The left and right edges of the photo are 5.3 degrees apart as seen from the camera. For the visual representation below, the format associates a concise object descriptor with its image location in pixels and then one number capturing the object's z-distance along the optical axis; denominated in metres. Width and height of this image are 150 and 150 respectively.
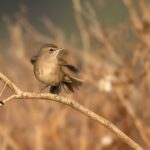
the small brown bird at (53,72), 9.02
